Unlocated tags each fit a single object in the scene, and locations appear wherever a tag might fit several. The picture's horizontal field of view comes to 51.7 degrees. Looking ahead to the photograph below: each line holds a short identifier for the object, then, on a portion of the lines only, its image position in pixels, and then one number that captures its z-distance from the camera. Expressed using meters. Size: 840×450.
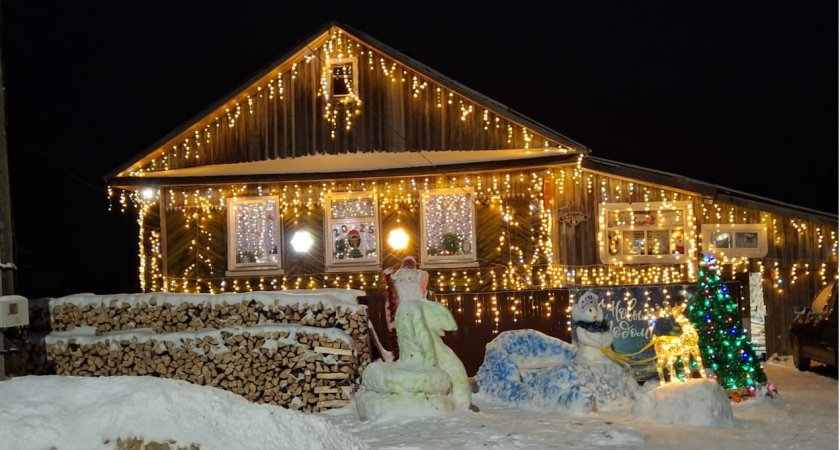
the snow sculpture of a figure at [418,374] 11.80
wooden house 19.23
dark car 15.65
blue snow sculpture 12.35
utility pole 11.25
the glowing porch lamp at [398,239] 19.81
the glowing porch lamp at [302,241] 20.30
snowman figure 12.77
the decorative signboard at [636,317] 14.85
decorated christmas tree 13.32
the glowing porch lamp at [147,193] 20.64
